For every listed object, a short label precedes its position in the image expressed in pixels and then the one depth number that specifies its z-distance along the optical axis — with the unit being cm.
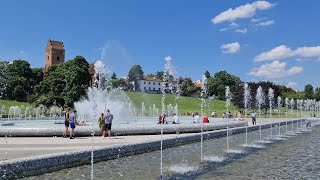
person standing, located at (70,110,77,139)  1330
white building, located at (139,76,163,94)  11756
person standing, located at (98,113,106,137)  1383
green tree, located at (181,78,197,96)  9638
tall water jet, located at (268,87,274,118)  6439
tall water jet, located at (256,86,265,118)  6378
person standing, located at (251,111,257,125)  2569
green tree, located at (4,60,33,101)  6420
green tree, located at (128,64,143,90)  8646
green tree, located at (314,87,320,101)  10720
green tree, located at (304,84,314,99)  10596
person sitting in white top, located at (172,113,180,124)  1993
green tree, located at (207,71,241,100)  9305
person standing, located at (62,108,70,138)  1363
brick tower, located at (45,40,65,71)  10347
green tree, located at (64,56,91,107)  4498
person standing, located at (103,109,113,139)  1358
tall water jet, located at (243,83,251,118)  5916
